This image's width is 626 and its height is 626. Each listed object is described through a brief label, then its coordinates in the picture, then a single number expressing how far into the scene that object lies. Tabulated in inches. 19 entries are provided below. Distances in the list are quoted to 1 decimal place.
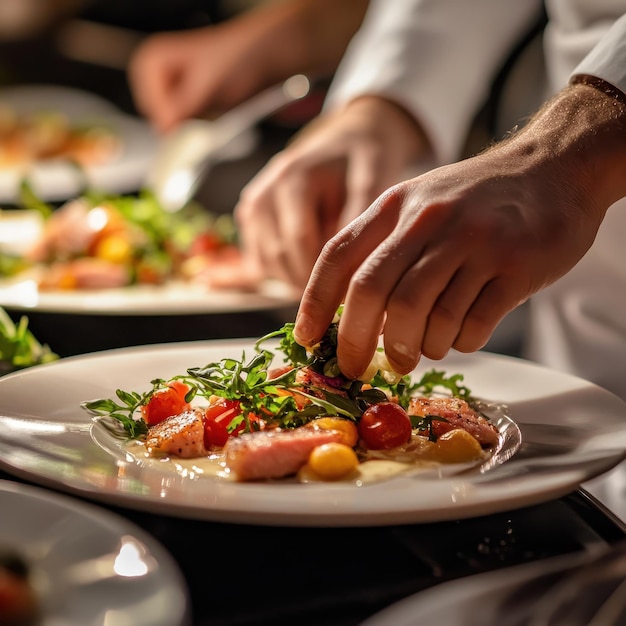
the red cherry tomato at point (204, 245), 110.1
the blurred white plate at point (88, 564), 26.5
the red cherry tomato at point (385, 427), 47.8
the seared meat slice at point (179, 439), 46.3
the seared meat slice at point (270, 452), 42.5
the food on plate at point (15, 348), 64.7
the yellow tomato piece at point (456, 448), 46.0
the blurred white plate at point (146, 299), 80.0
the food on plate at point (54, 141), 185.2
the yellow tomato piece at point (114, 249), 103.3
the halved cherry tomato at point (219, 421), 49.4
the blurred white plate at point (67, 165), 153.0
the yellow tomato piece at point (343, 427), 47.4
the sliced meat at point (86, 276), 93.6
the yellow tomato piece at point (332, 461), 43.0
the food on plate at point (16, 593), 26.8
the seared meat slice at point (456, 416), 49.4
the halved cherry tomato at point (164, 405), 51.9
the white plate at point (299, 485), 36.4
